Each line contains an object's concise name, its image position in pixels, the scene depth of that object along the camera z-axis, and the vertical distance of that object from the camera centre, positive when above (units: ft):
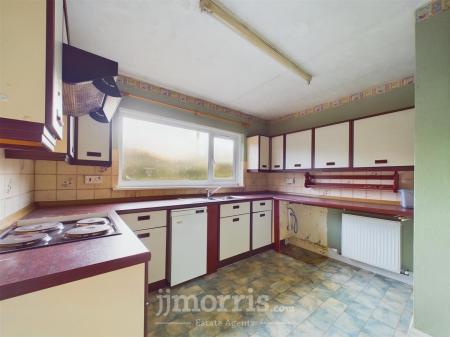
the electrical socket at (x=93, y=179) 6.70 -0.40
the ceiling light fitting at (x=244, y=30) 4.22 +3.57
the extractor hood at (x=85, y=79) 3.07 +1.55
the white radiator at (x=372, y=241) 7.11 -2.81
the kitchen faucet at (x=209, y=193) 9.32 -1.18
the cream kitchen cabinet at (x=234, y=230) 8.17 -2.69
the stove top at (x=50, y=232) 2.92 -1.19
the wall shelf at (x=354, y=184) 7.56 -0.55
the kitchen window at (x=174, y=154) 7.91 +0.79
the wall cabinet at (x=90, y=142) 5.82 +0.85
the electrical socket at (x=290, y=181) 11.43 -0.64
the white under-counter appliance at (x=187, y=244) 6.68 -2.75
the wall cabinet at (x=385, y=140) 6.93 +1.24
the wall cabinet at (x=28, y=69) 1.98 +1.08
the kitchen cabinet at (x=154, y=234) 6.06 -2.17
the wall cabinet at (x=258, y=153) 11.35 +1.07
